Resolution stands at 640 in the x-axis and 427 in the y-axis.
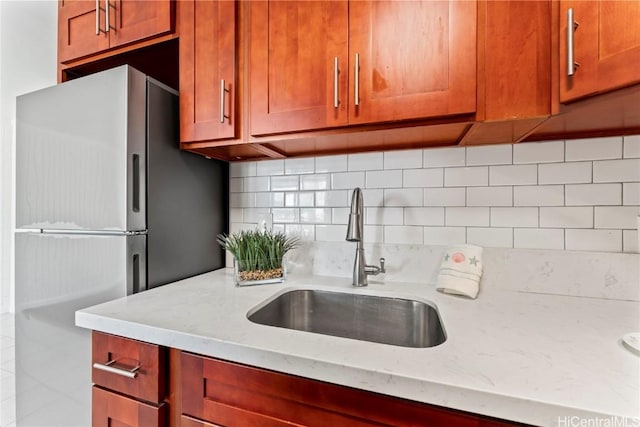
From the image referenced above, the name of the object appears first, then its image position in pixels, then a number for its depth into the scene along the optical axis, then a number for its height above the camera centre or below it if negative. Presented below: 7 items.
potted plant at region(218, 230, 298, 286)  1.13 -0.19
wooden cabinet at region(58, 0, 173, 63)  1.13 +0.78
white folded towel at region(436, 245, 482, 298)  0.96 -0.21
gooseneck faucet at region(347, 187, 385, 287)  1.07 -0.10
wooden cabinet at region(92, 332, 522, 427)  0.53 -0.42
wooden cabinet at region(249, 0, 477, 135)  0.80 +0.47
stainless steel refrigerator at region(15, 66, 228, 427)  1.03 -0.02
